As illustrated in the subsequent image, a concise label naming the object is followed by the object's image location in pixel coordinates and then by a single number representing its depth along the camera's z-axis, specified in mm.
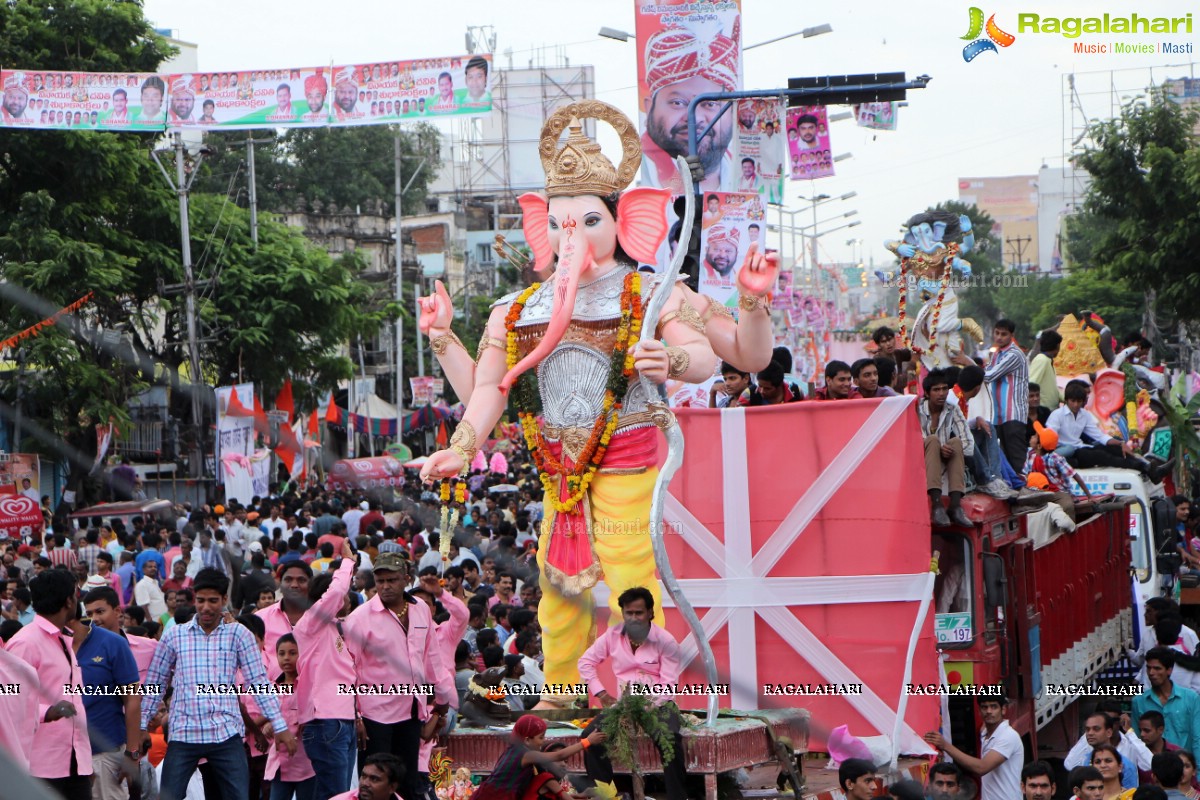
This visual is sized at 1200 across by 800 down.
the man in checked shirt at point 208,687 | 6324
